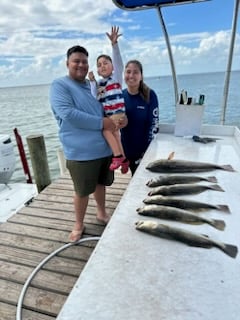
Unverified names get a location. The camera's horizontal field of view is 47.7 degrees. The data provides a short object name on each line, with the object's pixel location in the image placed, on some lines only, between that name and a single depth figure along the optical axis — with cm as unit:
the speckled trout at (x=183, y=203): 121
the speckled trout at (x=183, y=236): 95
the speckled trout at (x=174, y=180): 147
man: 177
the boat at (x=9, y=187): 420
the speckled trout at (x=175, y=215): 110
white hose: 163
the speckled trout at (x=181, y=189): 136
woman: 222
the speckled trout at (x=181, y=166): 164
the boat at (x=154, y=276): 72
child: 201
